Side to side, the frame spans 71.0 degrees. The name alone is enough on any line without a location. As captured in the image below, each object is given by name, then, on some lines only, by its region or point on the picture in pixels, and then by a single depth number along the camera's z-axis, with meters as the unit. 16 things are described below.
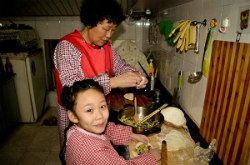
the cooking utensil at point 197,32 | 1.06
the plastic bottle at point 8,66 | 2.67
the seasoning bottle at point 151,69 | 2.14
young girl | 0.82
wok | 1.10
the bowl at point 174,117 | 1.19
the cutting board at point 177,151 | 0.90
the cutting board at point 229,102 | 0.72
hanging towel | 1.44
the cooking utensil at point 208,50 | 0.93
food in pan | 1.20
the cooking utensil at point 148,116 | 1.20
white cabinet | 2.74
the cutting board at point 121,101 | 1.62
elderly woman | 1.07
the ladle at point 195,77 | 1.12
